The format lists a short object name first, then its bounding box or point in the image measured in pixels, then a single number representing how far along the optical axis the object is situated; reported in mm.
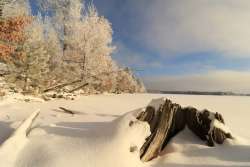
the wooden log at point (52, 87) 7215
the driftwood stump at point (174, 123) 2127
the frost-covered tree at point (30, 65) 8692
